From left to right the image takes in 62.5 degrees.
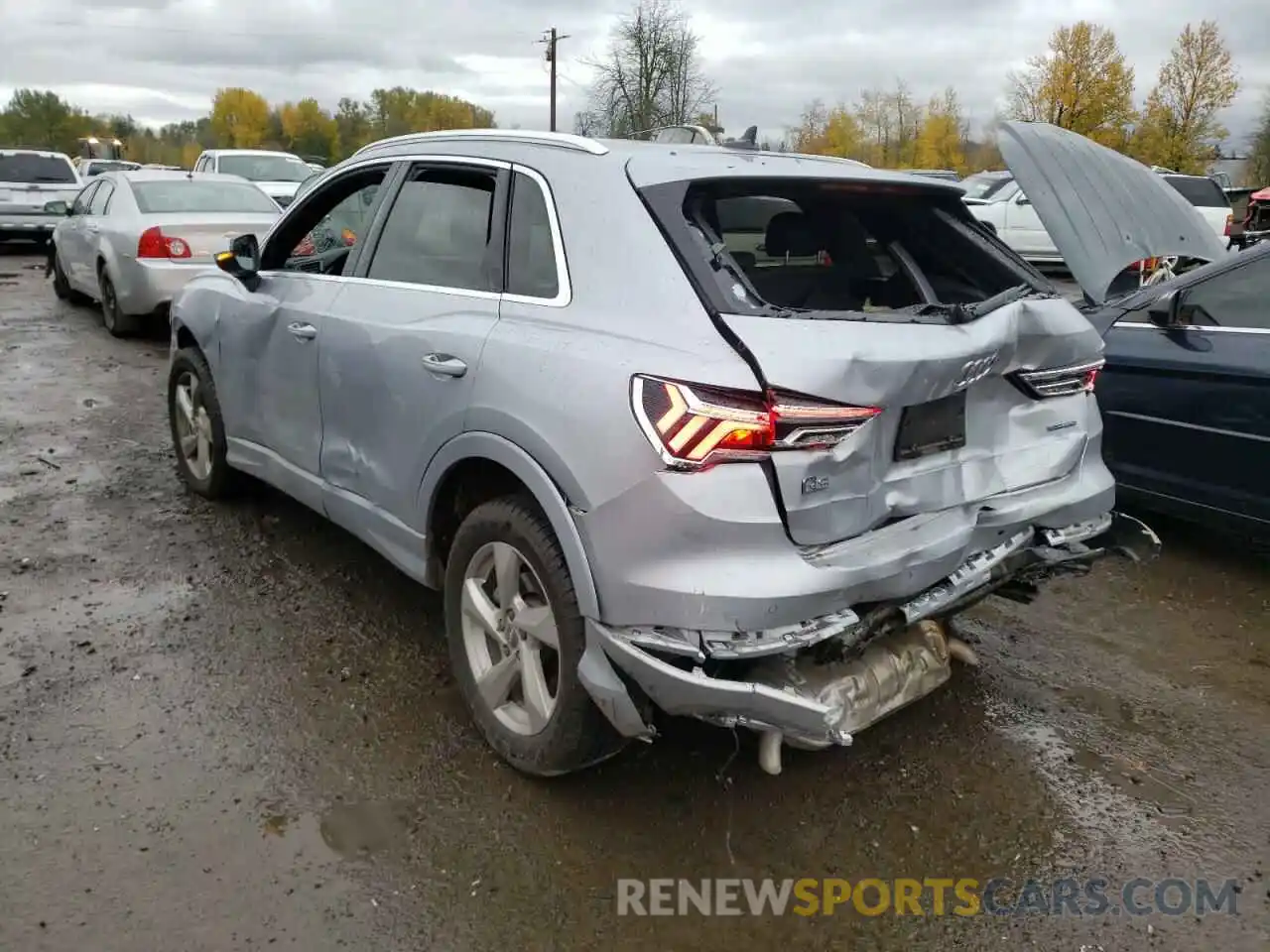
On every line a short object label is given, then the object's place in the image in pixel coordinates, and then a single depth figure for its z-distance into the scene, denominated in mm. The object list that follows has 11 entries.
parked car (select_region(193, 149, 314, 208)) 16156
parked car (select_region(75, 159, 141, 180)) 30362
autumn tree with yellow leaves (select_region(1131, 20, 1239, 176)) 41406
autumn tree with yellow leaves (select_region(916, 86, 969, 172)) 61000
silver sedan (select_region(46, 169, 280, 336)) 9391
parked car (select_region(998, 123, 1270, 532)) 4246
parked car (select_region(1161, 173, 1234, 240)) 18125
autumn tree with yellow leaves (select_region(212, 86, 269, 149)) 103250
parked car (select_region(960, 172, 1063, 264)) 17766
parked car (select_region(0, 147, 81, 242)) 18688
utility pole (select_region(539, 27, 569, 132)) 49812
